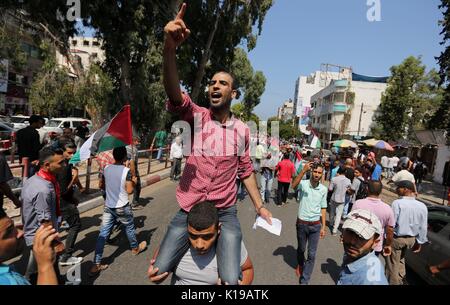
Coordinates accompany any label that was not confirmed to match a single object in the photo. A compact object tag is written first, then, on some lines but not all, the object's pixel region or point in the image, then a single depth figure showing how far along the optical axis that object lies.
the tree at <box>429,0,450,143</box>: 17.43
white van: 18.58
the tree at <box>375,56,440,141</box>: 32.38
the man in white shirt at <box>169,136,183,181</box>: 12.41
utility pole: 47.38
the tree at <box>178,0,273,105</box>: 22.00
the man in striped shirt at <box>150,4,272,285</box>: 2.35
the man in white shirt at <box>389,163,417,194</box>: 7.98
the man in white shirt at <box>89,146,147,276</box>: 4.72
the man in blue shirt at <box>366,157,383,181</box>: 10.06
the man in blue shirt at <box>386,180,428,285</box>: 4.52
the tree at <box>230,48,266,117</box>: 52.15
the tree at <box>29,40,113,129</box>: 15.01
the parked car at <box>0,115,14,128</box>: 19.63
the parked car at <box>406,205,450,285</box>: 4.50
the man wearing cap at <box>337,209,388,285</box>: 2.33
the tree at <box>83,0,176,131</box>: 15.20
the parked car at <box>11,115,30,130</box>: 19.40
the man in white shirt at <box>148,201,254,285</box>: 2.27
